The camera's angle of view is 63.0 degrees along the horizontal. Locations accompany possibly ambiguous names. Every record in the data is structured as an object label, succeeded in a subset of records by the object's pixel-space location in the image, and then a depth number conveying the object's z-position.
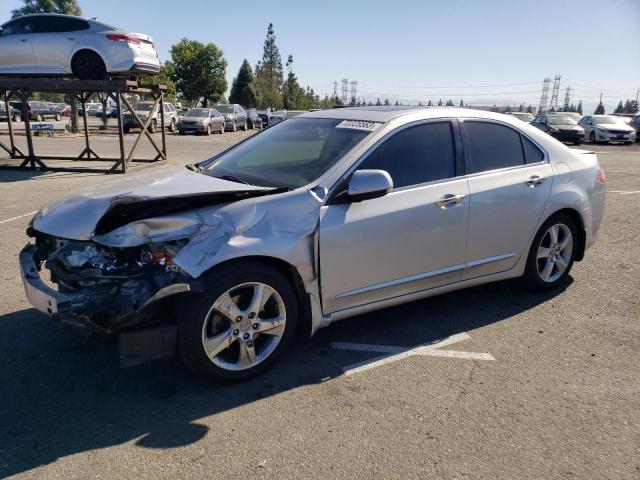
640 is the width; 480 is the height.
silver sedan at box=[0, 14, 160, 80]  11.64
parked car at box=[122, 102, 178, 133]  29.91
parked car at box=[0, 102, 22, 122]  42.62
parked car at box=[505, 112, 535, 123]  28.39
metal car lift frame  11.89
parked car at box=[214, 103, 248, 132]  32.59
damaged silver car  3.07
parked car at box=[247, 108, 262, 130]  36.09
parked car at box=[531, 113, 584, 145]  25.89
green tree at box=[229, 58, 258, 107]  67.06
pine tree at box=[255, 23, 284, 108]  80.09
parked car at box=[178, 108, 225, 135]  29.03
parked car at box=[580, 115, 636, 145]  26.53
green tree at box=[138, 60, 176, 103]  47.50
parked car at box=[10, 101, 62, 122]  45.00
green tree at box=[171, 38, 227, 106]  53.69
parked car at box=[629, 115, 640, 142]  28.97
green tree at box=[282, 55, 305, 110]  78.62
